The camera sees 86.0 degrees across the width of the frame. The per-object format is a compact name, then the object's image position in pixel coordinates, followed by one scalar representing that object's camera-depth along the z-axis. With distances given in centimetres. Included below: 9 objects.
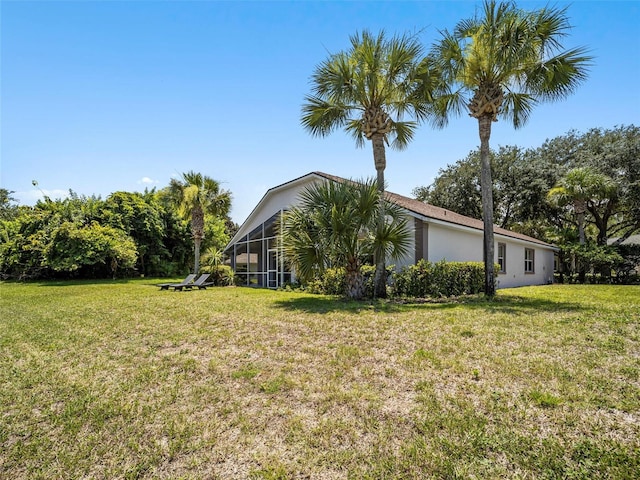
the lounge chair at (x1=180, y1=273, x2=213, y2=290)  1761
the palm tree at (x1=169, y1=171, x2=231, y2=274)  2173
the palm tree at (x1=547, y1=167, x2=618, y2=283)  2067
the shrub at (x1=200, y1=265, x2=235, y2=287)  2075
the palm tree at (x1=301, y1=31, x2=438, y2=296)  1102
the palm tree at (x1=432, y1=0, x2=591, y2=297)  1041
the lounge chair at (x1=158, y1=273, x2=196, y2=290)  1707
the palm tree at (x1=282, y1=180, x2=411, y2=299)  1072
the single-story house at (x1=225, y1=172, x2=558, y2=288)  1405
